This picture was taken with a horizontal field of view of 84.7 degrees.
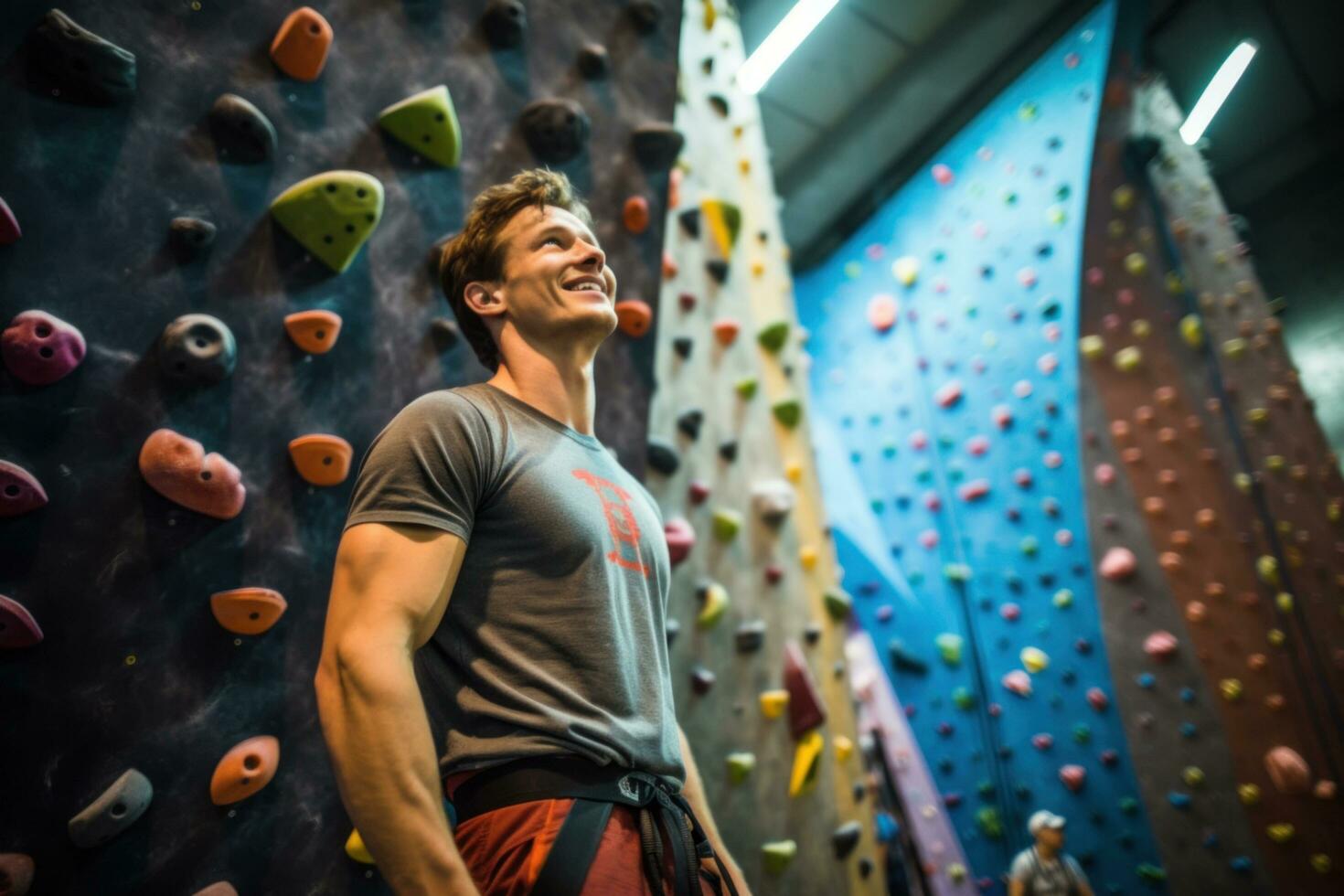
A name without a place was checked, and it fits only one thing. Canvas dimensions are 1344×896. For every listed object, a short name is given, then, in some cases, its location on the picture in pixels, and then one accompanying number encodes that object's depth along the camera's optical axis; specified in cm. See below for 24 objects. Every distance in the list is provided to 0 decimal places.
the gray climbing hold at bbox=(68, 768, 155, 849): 96
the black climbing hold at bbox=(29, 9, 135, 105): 113
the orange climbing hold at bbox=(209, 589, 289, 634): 114
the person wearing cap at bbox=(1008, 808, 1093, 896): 313
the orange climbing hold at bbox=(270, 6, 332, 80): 139
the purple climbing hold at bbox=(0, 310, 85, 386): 102
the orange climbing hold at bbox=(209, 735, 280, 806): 109
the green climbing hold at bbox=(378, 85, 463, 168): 154
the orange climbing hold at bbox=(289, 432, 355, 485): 127
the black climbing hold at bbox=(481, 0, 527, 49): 180
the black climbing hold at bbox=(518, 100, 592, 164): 181
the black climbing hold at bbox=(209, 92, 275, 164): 129
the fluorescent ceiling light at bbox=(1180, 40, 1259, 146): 374
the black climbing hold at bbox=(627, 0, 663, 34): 224
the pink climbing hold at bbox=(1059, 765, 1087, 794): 339
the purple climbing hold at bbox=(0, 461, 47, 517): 99
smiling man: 69
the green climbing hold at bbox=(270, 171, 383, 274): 133
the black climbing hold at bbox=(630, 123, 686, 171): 210
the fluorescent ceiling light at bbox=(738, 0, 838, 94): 431
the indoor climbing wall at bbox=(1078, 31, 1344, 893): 285
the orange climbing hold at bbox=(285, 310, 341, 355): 131
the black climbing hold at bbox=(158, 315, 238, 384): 116
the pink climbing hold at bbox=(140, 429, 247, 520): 111
